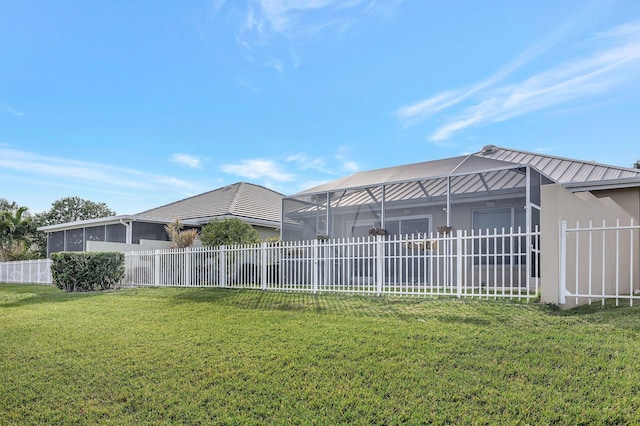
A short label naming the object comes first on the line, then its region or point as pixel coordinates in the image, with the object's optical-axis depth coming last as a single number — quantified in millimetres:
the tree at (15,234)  28219
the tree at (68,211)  37906
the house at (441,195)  12156
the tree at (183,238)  17531
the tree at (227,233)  15312
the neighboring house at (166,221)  19219
